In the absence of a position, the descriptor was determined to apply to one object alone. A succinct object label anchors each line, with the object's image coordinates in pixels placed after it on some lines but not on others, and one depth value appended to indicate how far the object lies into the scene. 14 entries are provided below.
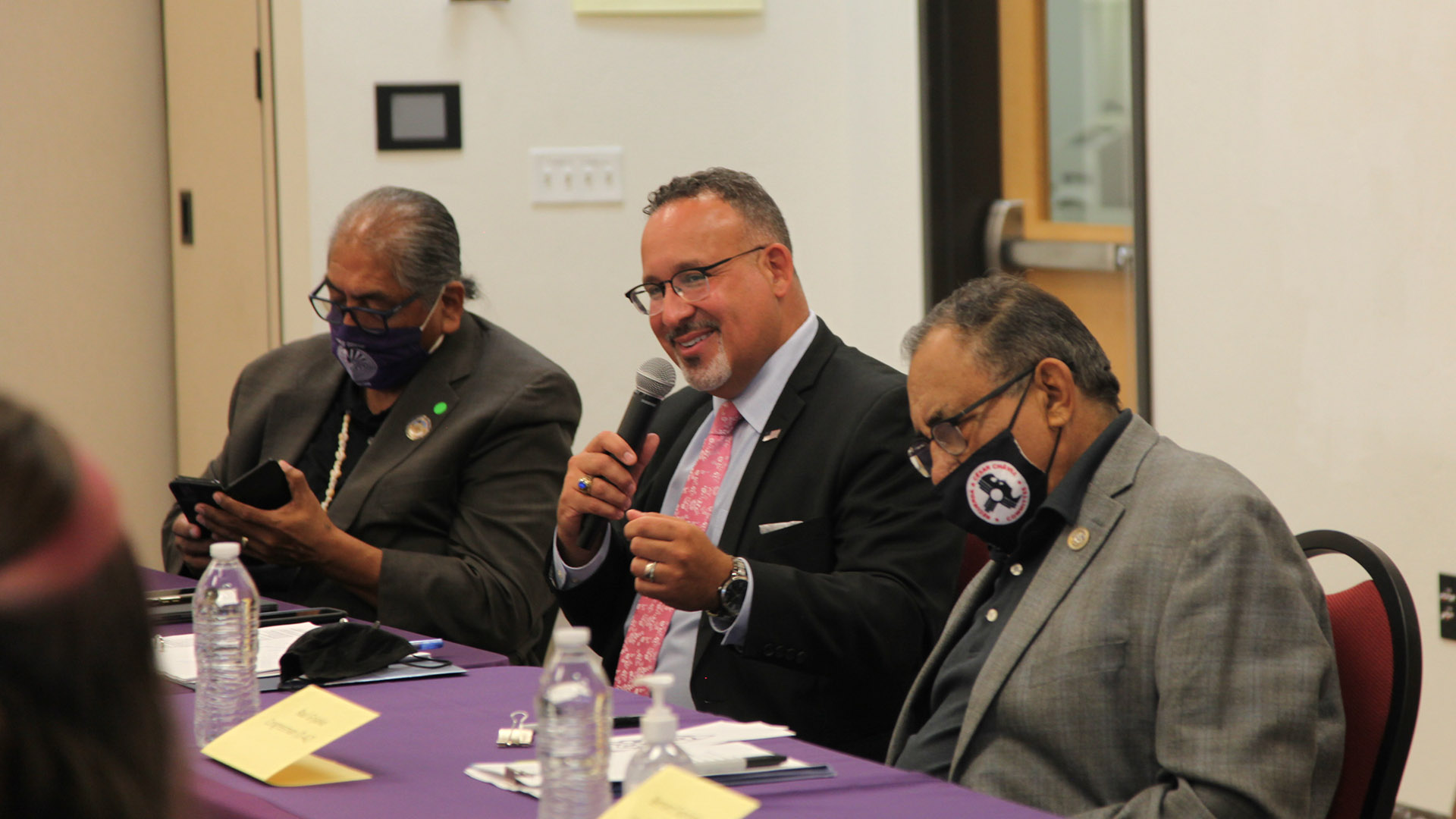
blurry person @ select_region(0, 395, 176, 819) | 2.47
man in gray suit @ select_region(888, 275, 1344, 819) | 6.40
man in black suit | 7.30
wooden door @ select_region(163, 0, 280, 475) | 9.15
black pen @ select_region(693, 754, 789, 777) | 6.15
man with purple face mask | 7.73
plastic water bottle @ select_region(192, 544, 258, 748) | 6.98
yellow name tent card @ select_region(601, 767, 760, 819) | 5.06
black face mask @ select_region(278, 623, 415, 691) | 7.14
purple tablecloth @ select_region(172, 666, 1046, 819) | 5.82
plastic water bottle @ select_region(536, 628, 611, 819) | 5.49
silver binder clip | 6.71
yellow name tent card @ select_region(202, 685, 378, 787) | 6.20
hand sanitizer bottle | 5.36
